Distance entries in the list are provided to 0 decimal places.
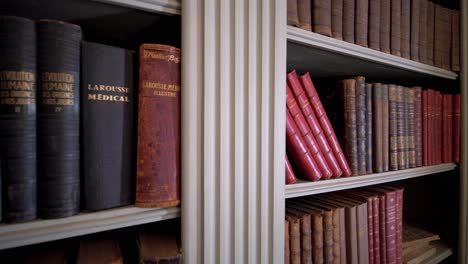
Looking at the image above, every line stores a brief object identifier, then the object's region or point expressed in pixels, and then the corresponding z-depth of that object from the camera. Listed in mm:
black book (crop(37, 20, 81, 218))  352
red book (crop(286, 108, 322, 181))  598
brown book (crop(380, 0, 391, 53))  732
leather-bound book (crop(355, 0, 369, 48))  677
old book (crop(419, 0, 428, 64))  844
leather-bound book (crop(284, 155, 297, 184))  580
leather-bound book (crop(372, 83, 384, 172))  744
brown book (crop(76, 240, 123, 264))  398
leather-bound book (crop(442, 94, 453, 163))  958
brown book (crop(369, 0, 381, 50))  704
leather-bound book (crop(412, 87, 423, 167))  863
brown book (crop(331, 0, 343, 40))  632
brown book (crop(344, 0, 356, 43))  655
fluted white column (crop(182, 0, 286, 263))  449
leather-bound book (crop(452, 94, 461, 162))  975
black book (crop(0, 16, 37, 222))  330
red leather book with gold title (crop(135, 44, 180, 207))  414
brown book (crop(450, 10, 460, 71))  957
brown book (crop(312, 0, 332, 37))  602
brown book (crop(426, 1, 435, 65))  872
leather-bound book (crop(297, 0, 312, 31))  582
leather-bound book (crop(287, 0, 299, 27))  562
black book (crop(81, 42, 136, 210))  381
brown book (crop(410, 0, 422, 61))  818
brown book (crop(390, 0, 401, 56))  756
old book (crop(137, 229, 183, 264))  400
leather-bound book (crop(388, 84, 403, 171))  777
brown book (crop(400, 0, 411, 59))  788
